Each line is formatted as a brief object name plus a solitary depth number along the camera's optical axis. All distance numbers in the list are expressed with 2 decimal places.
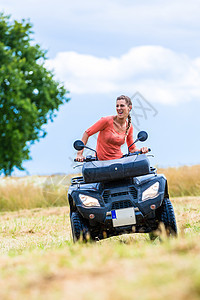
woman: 12.65
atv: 11.18
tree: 53.58
